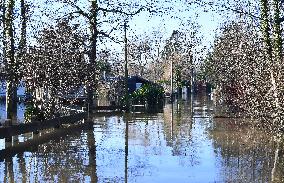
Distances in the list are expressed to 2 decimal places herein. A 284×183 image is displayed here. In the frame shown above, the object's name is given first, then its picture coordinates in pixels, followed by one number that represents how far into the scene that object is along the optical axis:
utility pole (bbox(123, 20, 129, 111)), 36.13
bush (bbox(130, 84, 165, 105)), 40.75
